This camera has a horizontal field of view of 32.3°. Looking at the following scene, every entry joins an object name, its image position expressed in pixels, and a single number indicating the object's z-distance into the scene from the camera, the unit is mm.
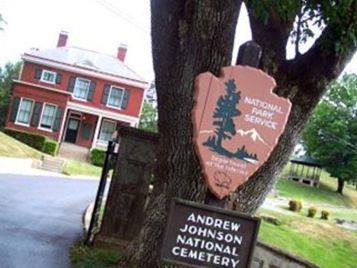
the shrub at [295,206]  35438
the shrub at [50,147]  38812
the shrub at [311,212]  34156
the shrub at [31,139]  38962
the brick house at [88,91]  44625
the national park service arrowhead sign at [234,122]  4781
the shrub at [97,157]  41062
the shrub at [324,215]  34750
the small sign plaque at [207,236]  4746
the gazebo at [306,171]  61281
